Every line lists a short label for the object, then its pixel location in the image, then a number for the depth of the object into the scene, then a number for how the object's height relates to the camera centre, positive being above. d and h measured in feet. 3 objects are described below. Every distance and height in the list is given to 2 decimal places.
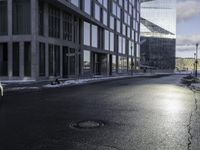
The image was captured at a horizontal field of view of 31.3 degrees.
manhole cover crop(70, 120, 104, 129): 31.07 -5.28
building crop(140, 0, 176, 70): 486.38 +48.22
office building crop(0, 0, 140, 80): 129.59 +11.93
